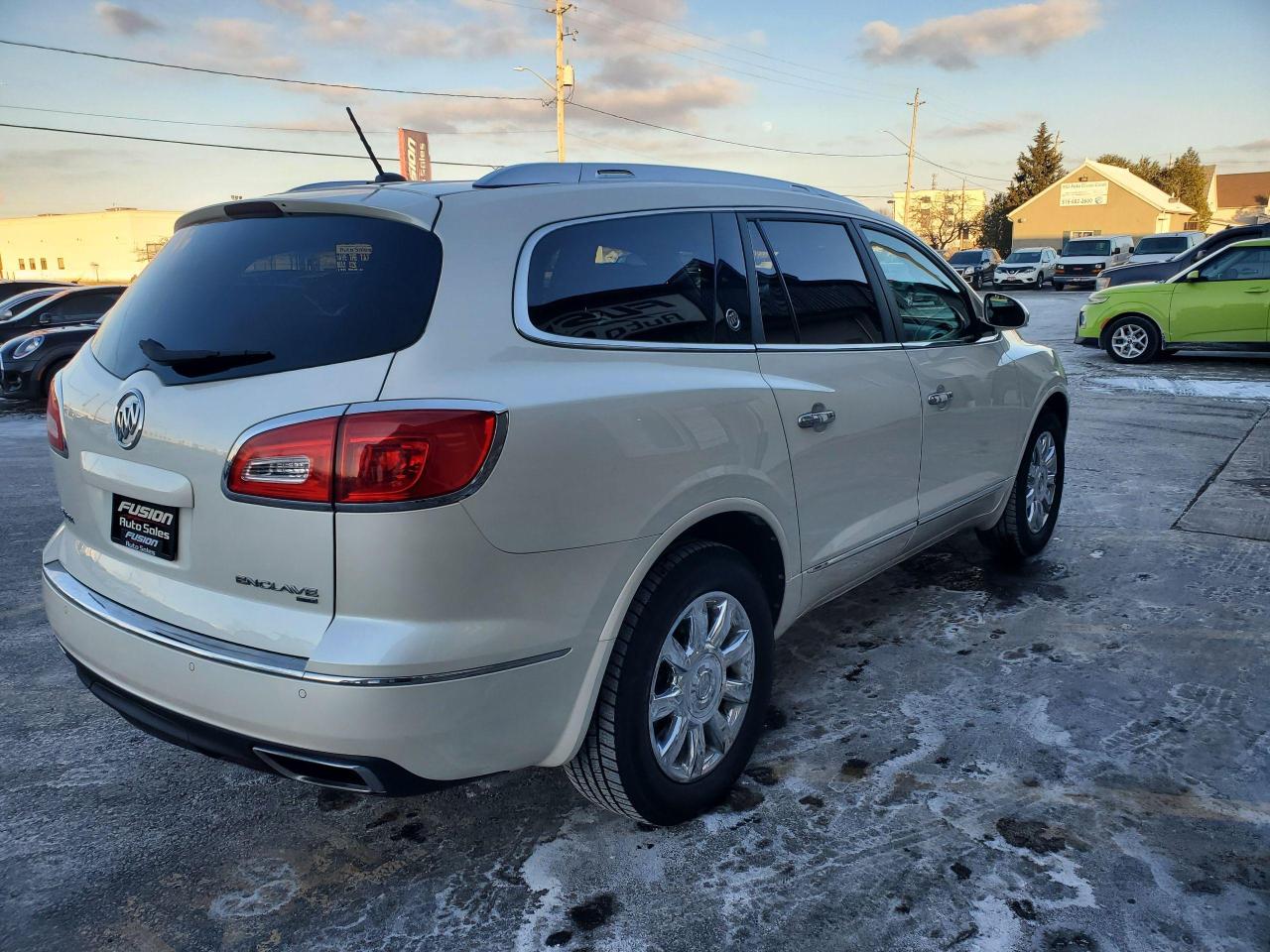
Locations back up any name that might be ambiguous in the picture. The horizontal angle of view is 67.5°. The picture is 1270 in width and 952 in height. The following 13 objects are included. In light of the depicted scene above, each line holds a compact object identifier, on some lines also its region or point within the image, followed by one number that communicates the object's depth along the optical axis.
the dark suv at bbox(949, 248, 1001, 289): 36.26
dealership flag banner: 39.75
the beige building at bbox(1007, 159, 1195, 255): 63.53
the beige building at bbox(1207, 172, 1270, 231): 89.44
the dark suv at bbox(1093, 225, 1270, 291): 16.09
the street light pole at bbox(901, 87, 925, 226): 64.75
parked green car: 12.15
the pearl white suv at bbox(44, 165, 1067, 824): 1.97
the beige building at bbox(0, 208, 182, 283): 79.94
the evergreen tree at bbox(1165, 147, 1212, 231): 81.50
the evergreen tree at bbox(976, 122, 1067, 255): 74.12
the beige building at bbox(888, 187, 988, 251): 77.12
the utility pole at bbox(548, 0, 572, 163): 32.22
